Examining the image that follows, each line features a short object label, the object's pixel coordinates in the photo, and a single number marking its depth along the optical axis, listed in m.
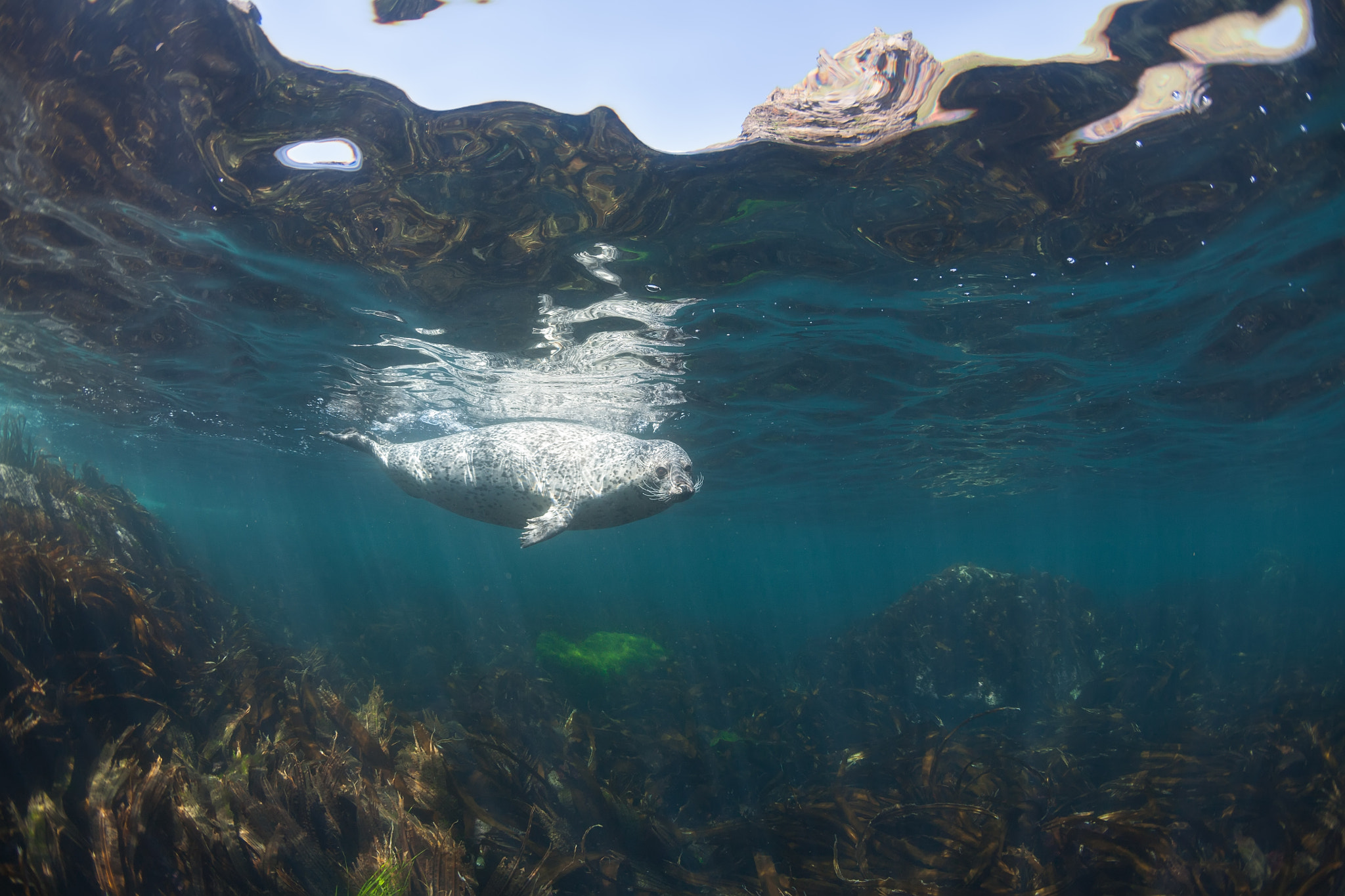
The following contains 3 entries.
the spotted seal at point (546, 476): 5.28
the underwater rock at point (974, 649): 12.91
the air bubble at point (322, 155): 5.29
